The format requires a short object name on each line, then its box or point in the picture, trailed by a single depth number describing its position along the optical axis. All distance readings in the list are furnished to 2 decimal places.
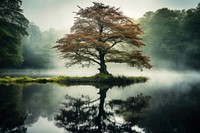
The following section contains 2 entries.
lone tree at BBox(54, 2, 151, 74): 22.23
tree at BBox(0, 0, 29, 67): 29.18
